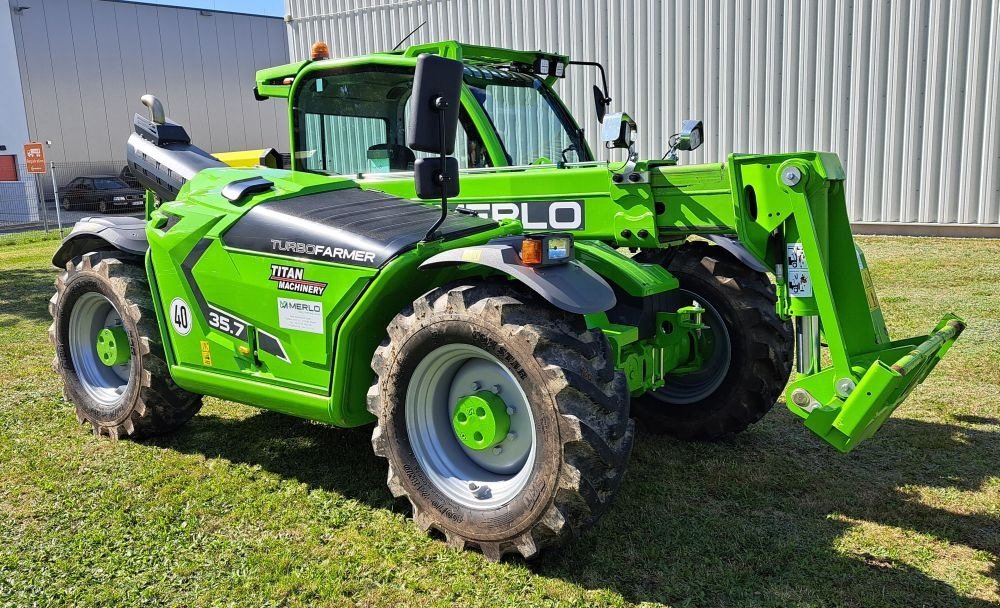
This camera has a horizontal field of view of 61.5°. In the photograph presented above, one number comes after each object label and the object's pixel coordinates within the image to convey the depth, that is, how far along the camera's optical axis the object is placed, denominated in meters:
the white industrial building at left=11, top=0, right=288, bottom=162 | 31.06
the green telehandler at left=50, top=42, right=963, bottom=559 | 3.21
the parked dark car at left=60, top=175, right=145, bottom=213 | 26.27
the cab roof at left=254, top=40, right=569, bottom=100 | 5.17
